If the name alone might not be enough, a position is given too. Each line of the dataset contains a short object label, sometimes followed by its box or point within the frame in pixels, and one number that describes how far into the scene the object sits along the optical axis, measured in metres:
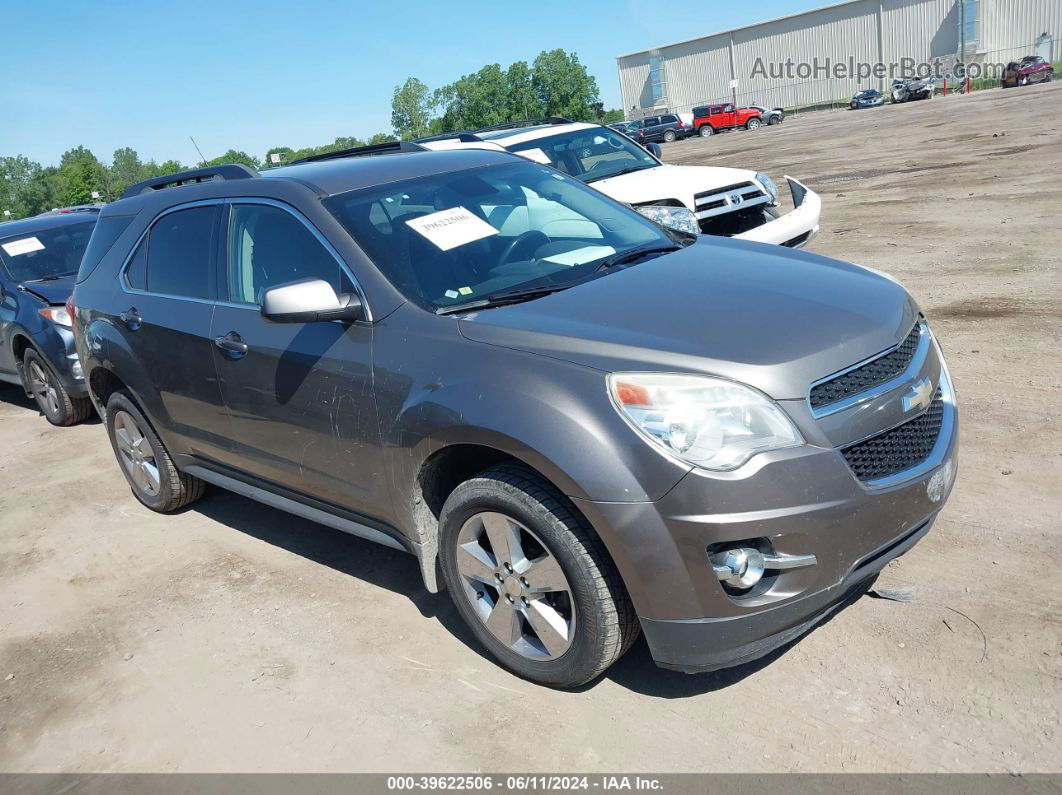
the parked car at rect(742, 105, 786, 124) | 58.16
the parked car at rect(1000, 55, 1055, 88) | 51.62
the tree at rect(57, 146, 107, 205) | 109.06
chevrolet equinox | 2.83
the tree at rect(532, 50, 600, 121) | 110.25
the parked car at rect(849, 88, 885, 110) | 56.41
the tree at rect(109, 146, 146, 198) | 109.44
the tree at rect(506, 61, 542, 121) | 111.81
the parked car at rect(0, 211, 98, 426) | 7.88
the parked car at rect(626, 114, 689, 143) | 56.72
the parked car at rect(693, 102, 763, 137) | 56.31
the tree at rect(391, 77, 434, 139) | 120.38
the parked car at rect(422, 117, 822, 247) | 7.71
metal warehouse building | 66.25
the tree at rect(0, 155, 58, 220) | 122.75
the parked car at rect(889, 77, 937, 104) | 54.53
